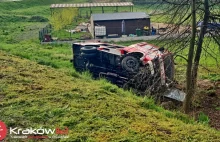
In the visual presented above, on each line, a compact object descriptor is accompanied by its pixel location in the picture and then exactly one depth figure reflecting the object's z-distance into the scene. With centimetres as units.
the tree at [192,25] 800
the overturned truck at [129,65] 973
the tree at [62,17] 2973
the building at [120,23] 2808
